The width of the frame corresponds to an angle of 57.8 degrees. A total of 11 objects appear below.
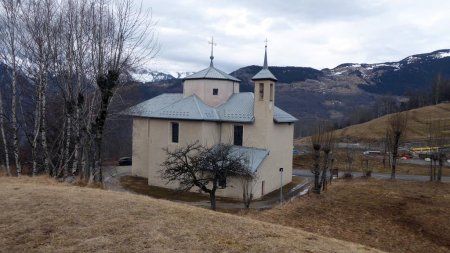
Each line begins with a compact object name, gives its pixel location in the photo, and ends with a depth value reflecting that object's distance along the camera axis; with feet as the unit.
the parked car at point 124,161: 153.17
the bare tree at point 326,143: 84.53
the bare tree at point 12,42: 66.64
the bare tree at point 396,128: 100.48
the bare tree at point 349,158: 112.86
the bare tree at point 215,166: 78.64
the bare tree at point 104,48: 66.85
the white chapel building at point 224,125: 103.19
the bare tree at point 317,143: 78.42
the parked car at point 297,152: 178.40
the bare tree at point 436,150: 98.78
